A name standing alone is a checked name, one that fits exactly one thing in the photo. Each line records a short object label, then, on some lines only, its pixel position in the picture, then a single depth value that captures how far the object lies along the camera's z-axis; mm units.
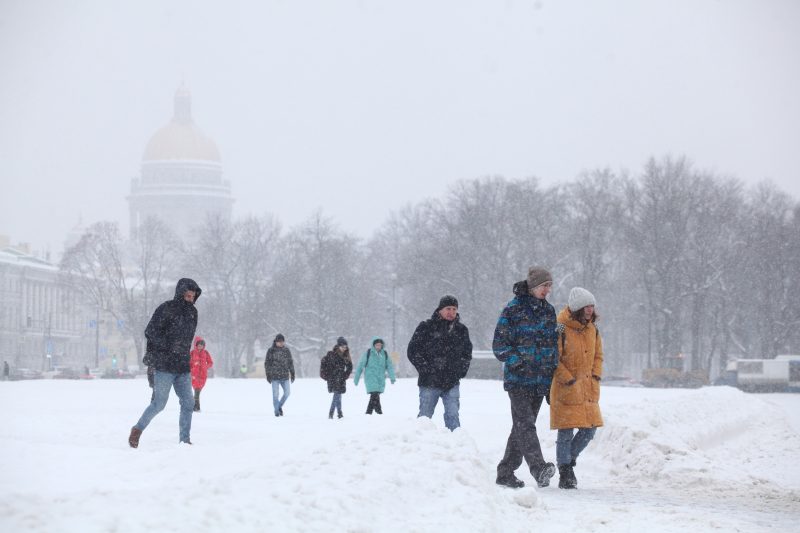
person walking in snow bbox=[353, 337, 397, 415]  21531
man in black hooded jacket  14539
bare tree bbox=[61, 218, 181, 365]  82688
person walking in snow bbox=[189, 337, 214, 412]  24328
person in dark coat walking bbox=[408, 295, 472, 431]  13609
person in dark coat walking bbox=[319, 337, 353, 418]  23562
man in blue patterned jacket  11891
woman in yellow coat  12172
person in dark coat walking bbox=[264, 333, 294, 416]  23953
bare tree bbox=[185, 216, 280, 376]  82438
